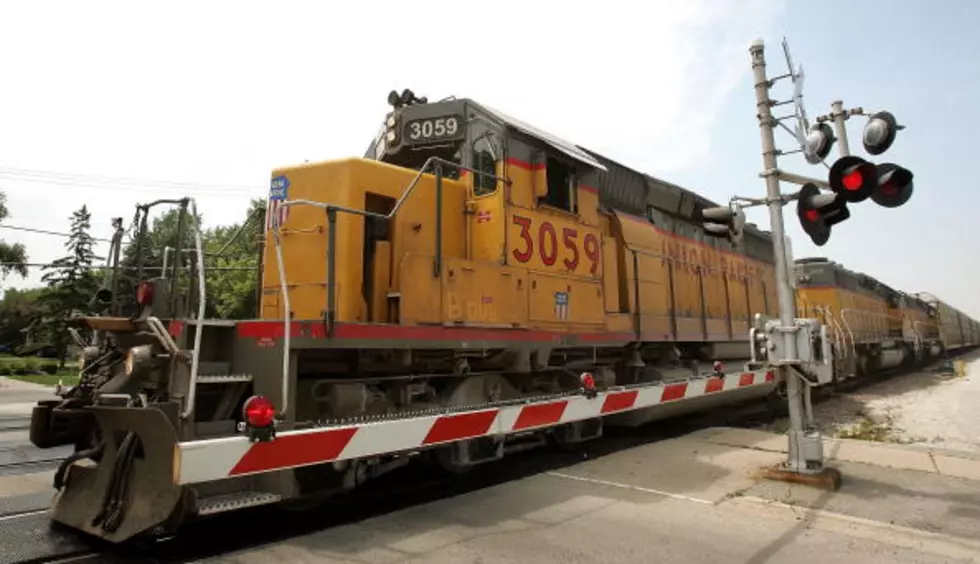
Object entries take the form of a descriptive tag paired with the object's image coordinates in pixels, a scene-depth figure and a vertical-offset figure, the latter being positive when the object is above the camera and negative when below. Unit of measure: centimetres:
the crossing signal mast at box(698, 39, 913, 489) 519 +128
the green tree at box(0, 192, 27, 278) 3416 +638
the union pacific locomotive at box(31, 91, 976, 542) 374 +10
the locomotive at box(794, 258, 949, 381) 1502 +92
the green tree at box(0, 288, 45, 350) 5419 +414
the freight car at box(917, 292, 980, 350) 3046 +120
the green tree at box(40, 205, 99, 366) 3272 +384
